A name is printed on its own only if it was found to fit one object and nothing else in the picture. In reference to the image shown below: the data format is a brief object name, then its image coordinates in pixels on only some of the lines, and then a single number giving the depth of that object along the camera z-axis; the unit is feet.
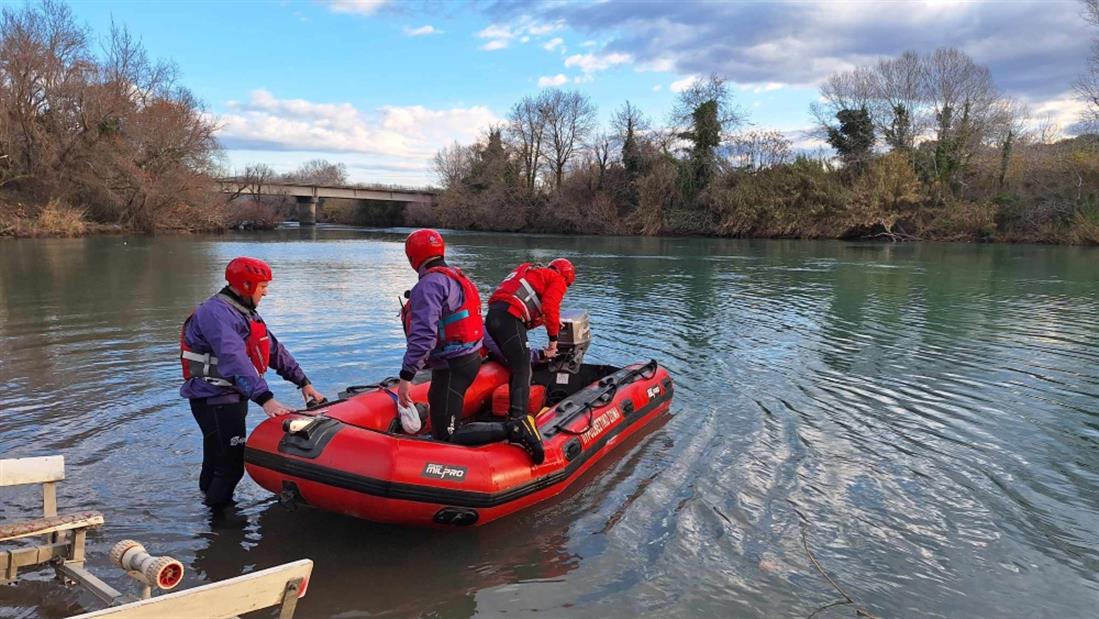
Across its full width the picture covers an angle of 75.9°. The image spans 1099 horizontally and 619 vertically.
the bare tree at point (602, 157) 184.65
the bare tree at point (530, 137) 203.10
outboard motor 23.48
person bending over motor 18.67
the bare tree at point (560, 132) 200.75
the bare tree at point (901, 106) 143.74
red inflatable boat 13.93
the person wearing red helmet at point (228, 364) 13.80
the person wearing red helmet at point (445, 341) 14.99
